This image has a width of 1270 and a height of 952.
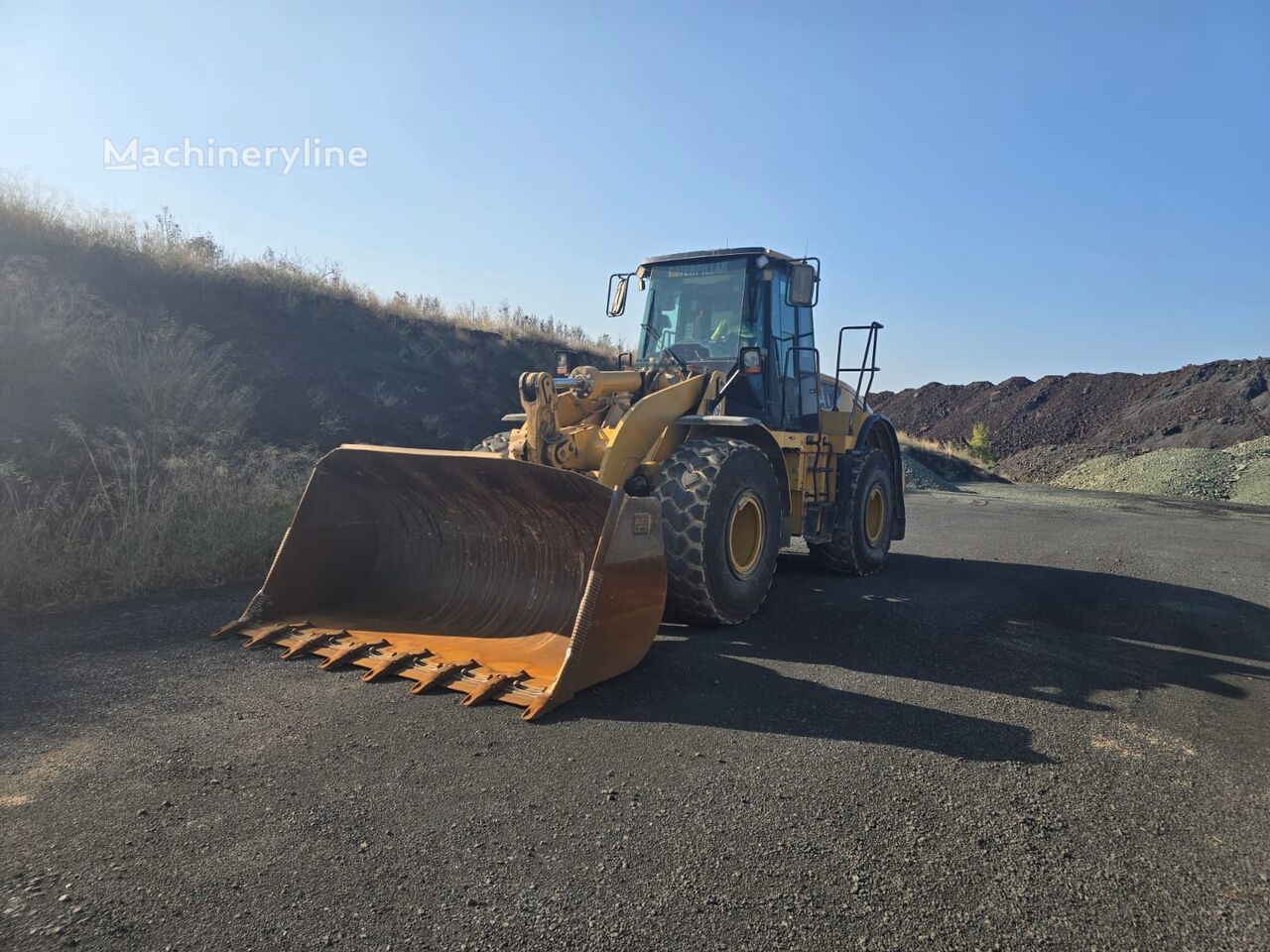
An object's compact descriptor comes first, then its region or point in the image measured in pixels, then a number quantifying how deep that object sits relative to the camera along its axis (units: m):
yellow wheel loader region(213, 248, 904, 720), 4.45
